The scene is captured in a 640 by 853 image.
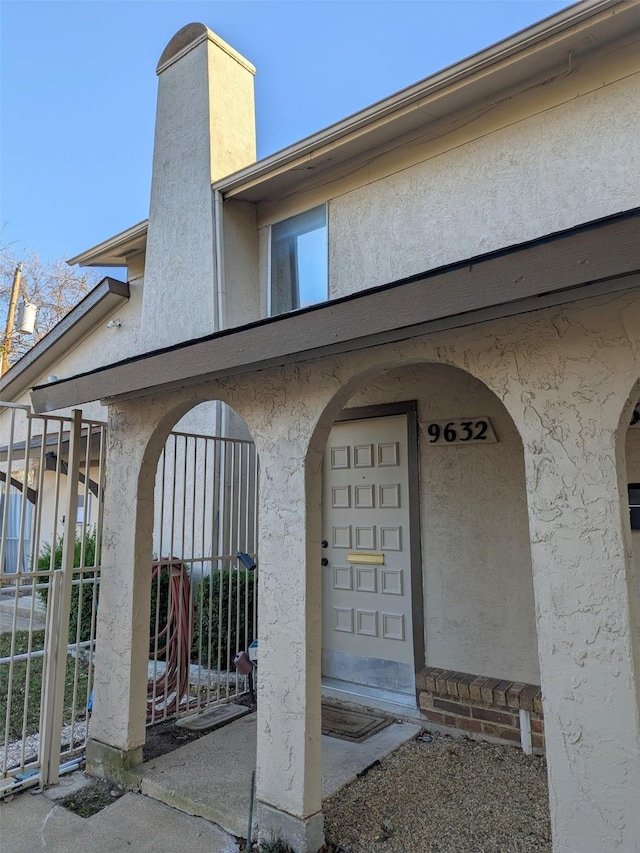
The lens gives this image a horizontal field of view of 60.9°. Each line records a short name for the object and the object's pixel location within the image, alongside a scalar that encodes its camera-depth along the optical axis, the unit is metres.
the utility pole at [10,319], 16.28
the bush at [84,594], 7.39
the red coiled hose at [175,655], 4.84
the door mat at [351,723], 4.46
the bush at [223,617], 5.86
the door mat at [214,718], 4.65
